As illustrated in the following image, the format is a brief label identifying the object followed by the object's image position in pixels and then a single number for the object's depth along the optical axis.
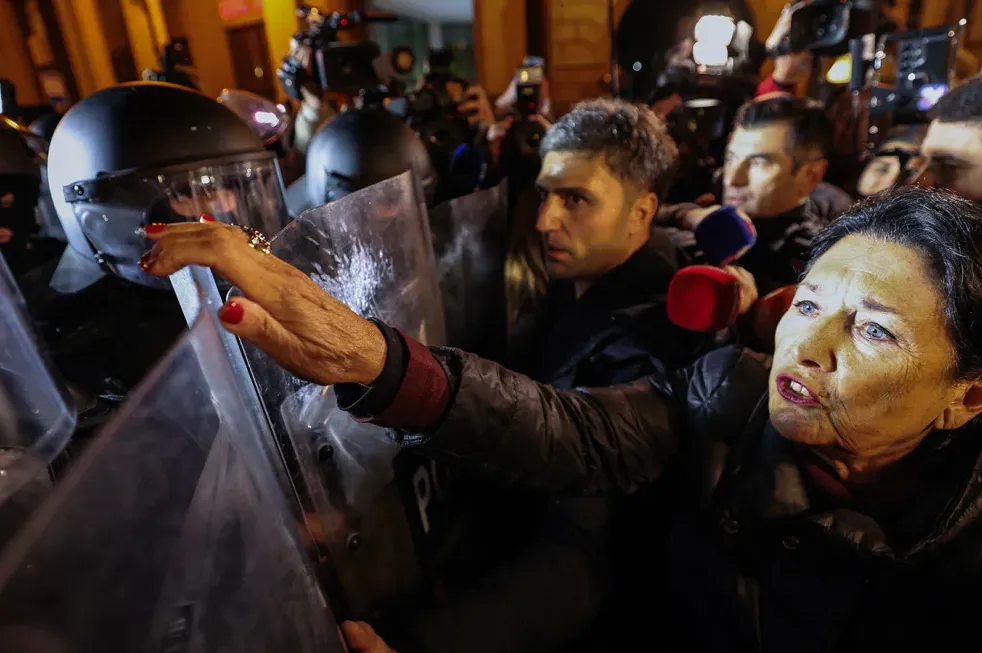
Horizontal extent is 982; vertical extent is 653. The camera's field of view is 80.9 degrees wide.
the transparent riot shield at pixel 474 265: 1.54
